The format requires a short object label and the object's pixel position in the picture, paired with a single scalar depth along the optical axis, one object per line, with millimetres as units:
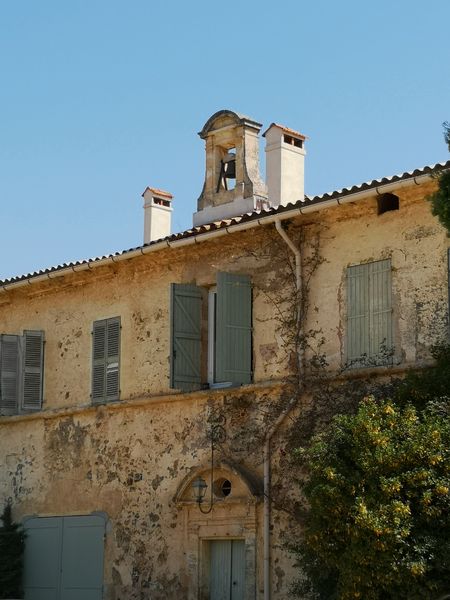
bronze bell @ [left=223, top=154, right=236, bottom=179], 21125
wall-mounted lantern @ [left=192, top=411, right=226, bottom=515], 16578
